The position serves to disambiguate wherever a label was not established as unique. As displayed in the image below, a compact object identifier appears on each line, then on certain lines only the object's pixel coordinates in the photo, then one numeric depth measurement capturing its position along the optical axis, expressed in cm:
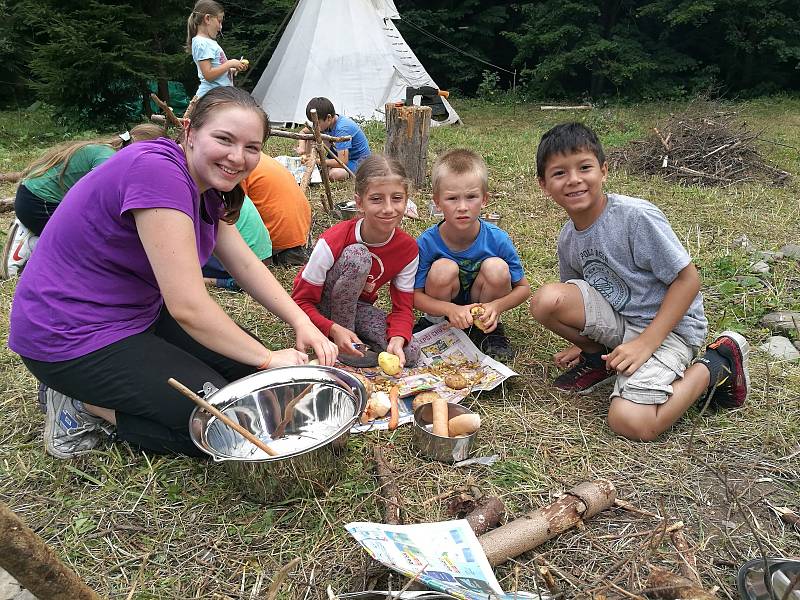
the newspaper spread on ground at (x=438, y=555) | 142
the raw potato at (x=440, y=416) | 213
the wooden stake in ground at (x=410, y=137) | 555
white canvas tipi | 1027
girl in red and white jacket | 264
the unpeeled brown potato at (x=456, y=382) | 253
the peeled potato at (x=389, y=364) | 252
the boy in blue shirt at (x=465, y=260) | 269
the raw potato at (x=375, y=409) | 233
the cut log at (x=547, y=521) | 162
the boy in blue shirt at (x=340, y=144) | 561
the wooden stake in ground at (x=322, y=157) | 459
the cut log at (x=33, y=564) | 88
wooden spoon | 165
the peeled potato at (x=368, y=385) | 253
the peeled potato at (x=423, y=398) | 232
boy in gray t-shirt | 223
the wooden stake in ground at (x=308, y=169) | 516
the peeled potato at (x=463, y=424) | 210
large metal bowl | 178
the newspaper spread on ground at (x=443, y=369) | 252
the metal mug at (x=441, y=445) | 207
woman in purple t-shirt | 179
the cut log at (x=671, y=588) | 135
